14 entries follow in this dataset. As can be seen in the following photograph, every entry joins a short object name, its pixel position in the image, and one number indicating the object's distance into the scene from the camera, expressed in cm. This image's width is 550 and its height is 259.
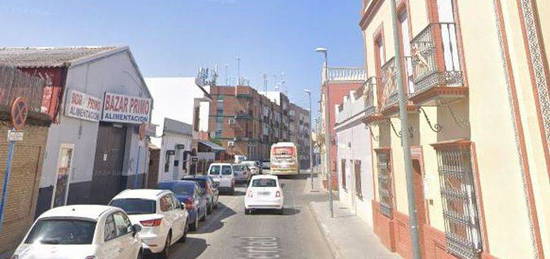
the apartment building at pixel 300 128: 9938
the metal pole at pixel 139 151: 1791
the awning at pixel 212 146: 3505
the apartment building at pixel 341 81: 2781
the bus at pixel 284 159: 3672
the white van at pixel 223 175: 2438
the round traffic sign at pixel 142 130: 1762
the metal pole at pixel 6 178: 775
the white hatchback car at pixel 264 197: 1570
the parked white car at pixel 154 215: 801
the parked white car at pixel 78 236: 520
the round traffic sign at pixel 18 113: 767
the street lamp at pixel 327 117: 1553
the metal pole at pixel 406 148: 527
